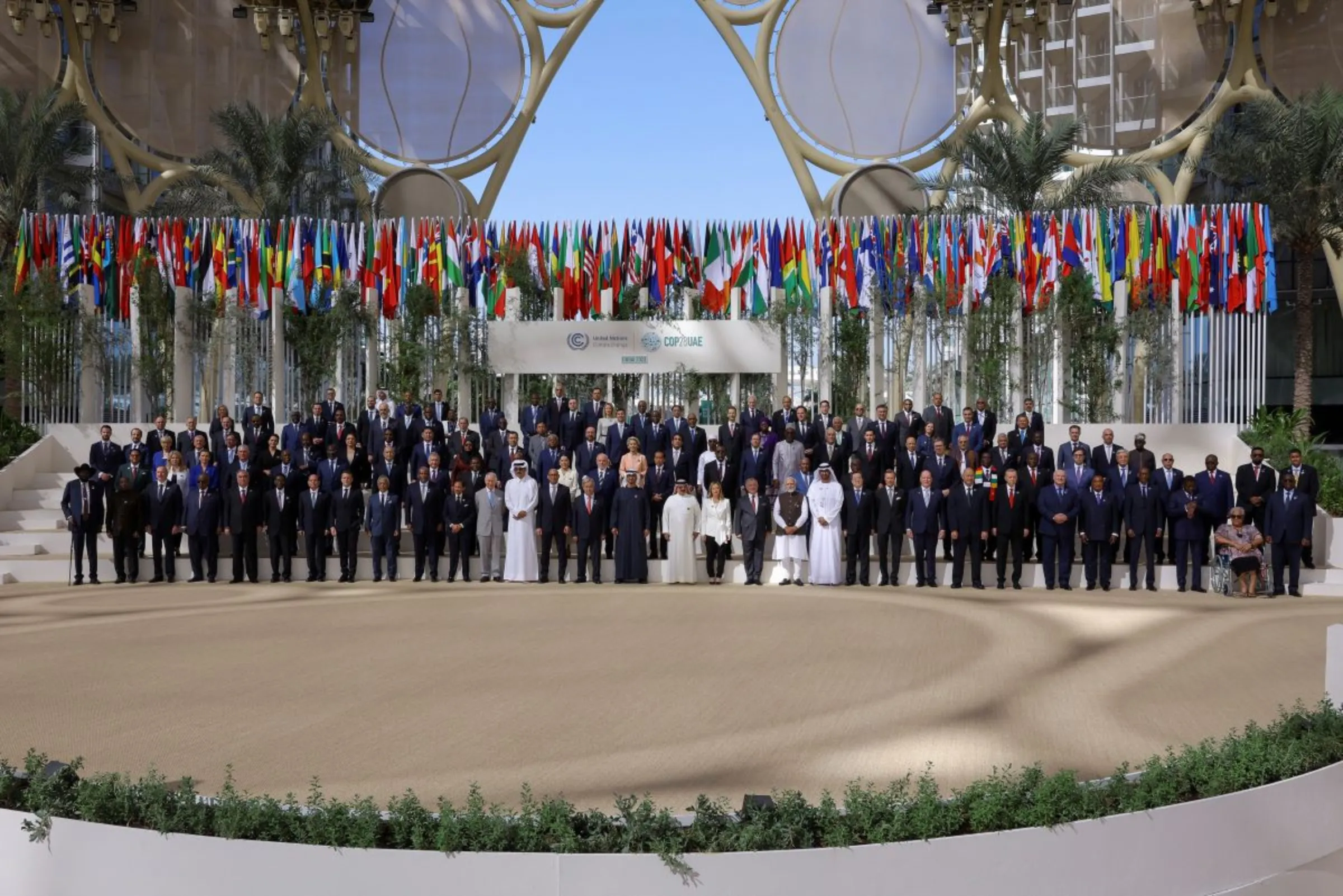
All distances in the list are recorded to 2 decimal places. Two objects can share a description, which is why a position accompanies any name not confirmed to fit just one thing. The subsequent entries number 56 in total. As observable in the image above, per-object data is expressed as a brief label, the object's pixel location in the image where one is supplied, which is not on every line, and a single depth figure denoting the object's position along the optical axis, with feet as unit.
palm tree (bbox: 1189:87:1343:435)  79.66
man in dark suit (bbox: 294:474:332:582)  51.44
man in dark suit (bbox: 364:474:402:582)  51.44
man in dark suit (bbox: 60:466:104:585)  51.08
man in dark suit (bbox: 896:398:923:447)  56.18
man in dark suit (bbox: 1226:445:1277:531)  49.06
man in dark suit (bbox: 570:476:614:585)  51.52
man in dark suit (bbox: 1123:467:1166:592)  49.01
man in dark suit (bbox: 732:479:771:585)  51.31
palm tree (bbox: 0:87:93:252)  84.79
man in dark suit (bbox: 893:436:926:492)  52.70
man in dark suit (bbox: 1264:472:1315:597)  47.52
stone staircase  51.01
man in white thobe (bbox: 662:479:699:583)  51.39
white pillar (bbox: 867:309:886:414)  72.69
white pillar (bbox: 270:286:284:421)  75.25
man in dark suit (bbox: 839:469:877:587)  50.37
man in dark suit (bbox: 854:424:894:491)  54.47
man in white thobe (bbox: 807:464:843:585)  50.65
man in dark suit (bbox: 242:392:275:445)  57.93
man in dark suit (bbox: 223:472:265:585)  51.34
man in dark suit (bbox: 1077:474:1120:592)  48.70
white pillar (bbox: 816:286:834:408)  72.90
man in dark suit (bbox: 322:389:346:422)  58.15
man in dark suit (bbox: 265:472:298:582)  51.49
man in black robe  51.31
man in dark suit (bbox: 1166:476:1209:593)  48.65
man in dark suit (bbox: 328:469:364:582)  51.55
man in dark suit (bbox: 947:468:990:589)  49.44
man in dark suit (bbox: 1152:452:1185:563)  49.26
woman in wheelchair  47.37
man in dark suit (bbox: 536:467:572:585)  51.49
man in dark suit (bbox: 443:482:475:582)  51.47
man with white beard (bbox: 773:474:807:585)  50.55
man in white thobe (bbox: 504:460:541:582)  51.60
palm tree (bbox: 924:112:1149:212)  83.82
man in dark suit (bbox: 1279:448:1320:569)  48.08
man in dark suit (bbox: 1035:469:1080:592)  48.85
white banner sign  70.08
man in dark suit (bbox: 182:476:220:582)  51.26
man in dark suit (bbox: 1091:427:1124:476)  51.06
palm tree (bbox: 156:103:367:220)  88.74
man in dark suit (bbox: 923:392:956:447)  57.26
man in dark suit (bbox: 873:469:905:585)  50.52
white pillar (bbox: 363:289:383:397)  75.41
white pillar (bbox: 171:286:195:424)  73.26
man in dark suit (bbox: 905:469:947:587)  49.80
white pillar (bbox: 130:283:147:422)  73.31
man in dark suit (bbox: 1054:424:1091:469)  51.52
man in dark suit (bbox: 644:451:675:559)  53.21
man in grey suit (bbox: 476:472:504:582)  51.83
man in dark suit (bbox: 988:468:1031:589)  49.47
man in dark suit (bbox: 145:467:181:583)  51.34
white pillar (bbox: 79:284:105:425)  71.82
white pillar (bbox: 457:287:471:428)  73.46
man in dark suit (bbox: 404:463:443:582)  51.49
